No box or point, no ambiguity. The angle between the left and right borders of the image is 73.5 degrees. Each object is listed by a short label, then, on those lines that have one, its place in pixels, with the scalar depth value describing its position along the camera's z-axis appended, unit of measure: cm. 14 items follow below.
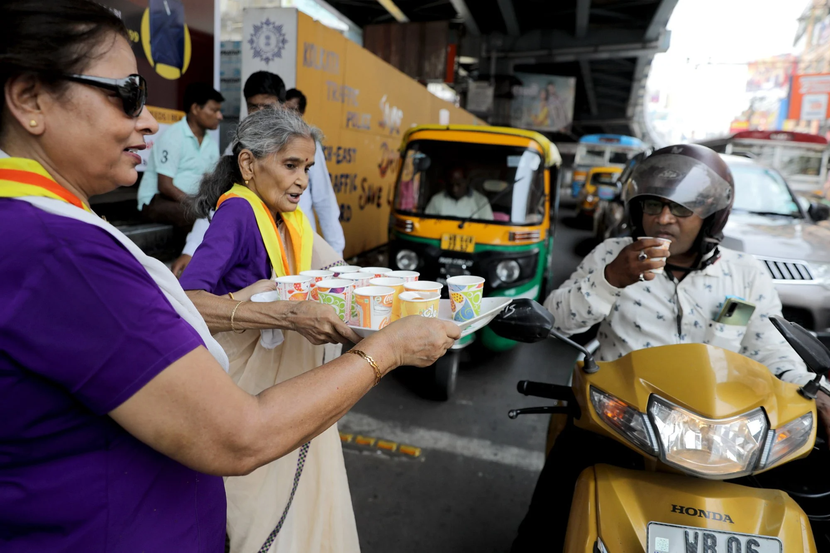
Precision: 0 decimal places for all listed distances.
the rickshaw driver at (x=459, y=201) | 551
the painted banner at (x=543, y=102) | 2305
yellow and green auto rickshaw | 521
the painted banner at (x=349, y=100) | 603
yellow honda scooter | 151
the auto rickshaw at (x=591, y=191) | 1600
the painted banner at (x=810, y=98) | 2442
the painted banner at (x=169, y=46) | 461
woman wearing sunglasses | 81
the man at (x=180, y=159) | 413
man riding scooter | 214
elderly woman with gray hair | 177
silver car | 470
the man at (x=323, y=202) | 427
